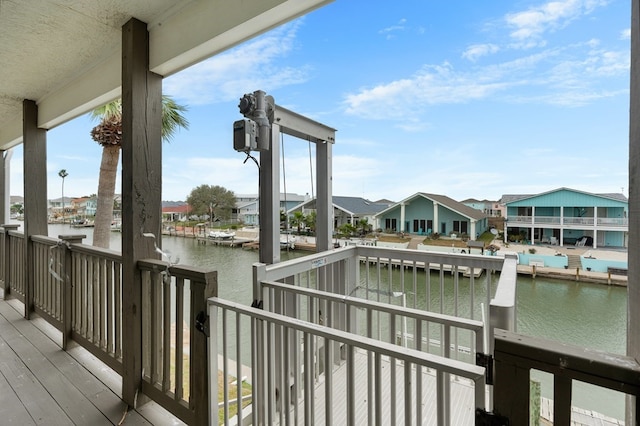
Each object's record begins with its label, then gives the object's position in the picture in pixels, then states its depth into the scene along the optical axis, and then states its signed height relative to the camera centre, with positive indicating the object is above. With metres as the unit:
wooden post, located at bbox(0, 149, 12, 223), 4.32 +0.33
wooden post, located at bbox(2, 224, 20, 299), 3.66 -0.56
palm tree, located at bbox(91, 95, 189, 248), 6.08 +1.24
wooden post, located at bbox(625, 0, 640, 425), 0.70 +0.03
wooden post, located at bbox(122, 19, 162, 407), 1.82 +0.16
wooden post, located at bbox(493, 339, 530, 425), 0.72 -0.42
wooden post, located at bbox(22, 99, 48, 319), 3.16 +0.25
